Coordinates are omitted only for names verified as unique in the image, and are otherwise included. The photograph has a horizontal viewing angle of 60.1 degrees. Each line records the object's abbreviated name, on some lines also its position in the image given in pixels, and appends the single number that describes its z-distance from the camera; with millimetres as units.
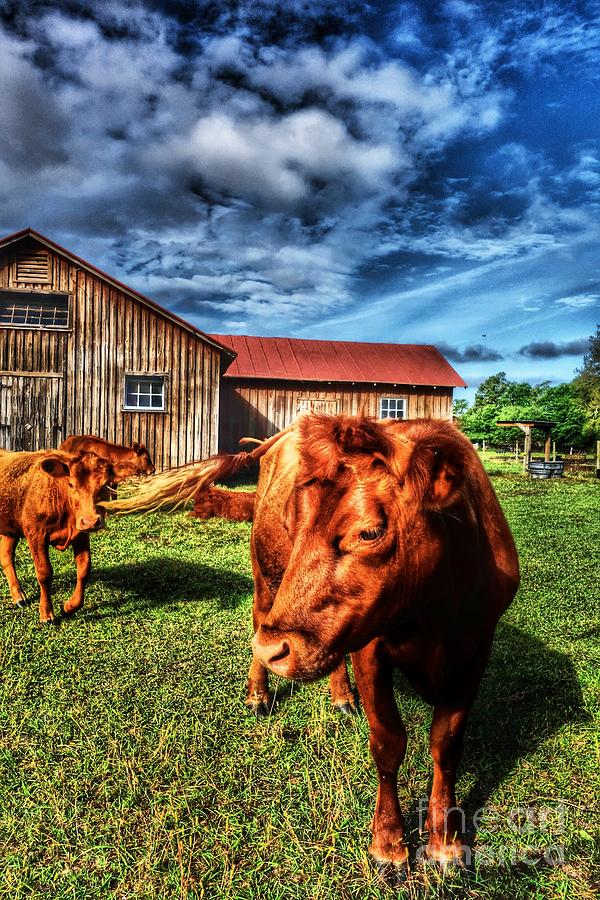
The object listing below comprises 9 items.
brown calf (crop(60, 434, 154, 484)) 5466
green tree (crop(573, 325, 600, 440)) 33938
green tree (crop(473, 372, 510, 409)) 93750
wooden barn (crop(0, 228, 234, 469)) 15539
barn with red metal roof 21375
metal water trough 20656
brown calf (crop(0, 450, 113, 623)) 5051
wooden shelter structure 22625
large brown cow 1832
